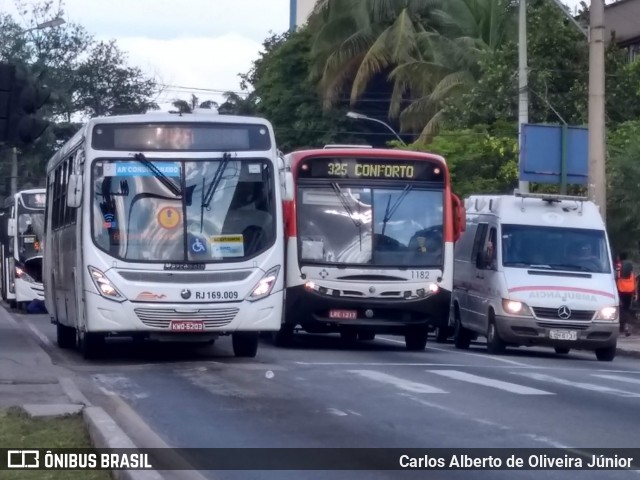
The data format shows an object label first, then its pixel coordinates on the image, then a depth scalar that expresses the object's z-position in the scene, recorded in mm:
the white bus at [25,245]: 39094
